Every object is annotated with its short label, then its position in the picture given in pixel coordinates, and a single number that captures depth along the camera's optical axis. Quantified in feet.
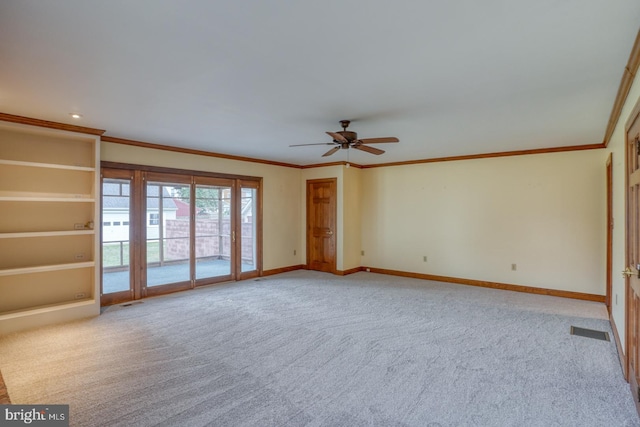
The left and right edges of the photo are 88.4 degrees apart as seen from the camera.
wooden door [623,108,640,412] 7.79
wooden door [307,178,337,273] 24.48
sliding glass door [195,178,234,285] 20.11
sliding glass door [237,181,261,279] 22.17
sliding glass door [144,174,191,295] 17.98
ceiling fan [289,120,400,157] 12.44
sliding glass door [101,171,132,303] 16.38
